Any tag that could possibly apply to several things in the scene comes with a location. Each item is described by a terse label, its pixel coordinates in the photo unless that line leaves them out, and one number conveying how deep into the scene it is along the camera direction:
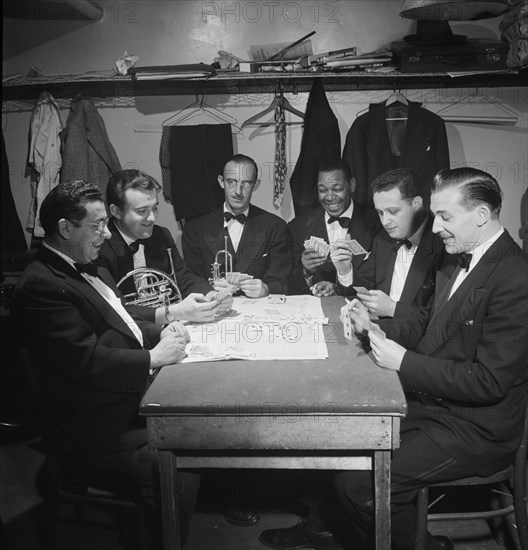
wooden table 2.18
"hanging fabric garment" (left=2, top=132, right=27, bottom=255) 5.23
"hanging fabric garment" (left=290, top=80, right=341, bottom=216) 5.09
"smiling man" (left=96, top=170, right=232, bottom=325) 3.81
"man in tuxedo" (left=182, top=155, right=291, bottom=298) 4.61
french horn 3.49
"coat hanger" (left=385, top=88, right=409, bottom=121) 5.11
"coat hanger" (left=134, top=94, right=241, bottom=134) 5.49
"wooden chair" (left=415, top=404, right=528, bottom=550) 2.43
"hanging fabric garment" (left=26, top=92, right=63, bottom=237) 5.21
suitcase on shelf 4.85
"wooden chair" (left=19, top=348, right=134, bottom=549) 2.55
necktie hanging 5.34
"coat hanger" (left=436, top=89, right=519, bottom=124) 5.39
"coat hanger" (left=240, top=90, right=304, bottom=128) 5.36
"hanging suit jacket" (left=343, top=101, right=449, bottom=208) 5.00
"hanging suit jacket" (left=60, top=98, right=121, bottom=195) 5.10
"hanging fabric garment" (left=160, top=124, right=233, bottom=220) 5.27
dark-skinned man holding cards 4.63
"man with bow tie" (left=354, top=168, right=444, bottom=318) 3.35
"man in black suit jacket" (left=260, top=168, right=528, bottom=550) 2.34
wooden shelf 5.03
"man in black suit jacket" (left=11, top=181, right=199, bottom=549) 2.50
